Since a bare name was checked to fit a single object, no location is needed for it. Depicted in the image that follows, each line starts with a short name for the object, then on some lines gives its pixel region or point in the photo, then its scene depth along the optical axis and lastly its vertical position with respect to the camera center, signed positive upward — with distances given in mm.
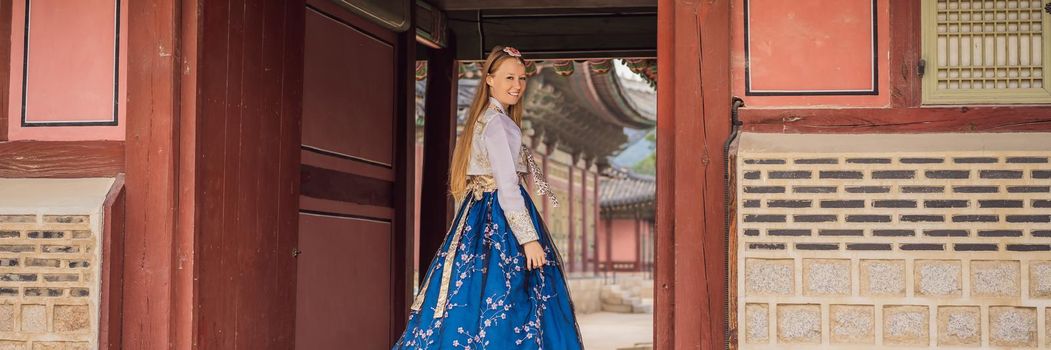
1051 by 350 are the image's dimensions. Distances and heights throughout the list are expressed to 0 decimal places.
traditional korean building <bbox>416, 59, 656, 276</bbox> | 18295 +1368
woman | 4047 -155
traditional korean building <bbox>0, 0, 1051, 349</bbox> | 3586 +127
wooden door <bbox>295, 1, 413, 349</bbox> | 5234 +129
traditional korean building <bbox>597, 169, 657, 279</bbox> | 28781 -200
